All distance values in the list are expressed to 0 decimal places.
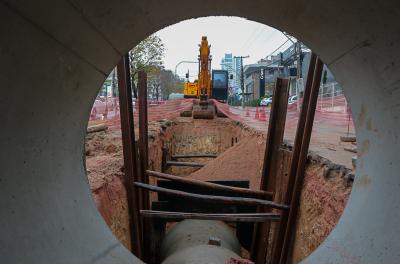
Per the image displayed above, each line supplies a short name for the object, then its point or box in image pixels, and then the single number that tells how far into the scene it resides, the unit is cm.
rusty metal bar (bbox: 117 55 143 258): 476
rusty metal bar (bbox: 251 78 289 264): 585
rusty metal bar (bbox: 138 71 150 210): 563
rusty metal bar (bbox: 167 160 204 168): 1041
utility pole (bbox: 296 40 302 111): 2483
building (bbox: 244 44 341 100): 4763
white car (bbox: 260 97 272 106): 4101
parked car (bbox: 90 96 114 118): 1548
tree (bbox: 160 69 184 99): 5086
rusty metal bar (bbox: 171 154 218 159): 1297
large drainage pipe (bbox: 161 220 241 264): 384
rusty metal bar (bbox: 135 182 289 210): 494
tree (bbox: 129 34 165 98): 2841
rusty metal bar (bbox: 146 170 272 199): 541
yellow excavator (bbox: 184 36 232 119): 1833
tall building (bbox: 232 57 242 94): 7468
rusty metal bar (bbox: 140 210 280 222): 484
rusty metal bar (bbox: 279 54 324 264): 476
